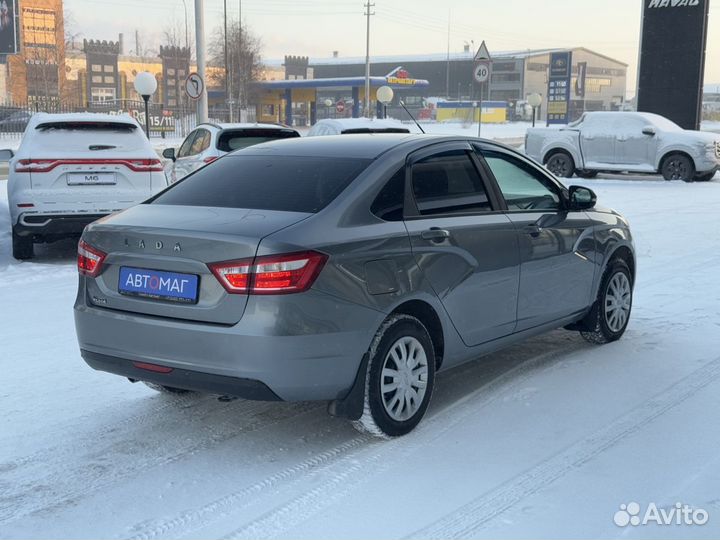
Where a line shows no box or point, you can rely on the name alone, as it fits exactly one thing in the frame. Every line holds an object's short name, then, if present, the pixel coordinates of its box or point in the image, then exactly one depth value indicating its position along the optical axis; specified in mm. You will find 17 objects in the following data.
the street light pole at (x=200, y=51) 22094
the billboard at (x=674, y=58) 24500
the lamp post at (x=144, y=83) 25328
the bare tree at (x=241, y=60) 65938
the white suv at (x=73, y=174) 9461
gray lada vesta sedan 3908
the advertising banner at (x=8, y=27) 42500
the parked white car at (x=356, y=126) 14219
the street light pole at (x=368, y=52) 54312
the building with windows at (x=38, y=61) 54375
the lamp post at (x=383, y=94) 41000
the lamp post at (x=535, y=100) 47394
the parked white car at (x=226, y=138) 12688
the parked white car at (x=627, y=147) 20125
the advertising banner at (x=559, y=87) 57688
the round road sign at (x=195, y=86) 20984
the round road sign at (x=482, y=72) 22828
